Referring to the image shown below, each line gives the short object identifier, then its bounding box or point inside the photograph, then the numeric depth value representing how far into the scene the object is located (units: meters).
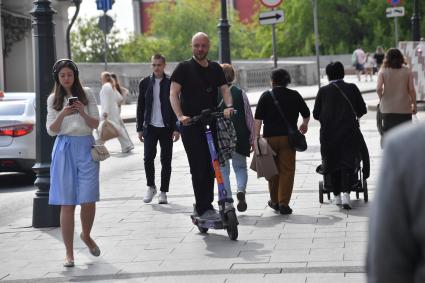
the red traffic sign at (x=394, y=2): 34.67
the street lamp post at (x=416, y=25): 32.09
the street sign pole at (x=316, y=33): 23.38
